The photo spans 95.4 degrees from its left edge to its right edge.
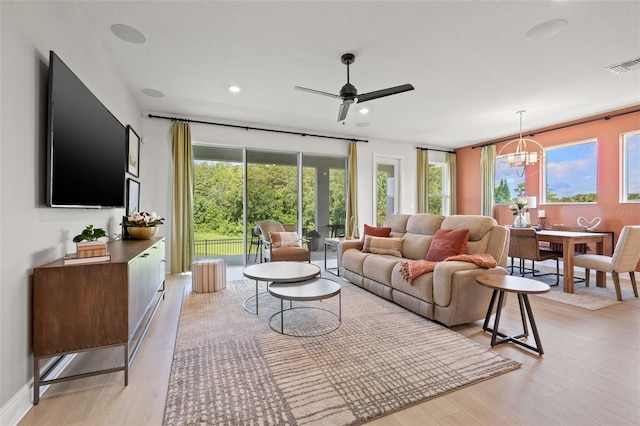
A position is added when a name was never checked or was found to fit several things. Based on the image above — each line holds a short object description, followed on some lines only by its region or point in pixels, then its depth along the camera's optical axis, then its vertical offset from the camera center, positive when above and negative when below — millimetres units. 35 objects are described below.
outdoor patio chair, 4270 -491
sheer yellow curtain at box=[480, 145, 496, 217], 6629 +829
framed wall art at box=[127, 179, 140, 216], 3762 +234
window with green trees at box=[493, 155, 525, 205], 6184 +585
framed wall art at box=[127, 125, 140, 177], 3633 +816
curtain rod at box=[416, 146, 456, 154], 7193 +1591
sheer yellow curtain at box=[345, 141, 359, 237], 6238 +511
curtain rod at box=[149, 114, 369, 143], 4839 +1584
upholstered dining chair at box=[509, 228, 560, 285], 4156 -508
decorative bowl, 3057 -194
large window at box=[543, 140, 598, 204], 4965 +696
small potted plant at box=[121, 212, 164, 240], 3064 -133
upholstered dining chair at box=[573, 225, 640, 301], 3471 -562
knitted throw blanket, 2729 -523
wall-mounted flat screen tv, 1797 +507
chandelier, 4875 +1017
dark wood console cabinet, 1632 -563
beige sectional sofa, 2619 -625
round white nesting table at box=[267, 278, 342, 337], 2461 -705
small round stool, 3784 -825
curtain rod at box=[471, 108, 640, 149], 4535 +1560
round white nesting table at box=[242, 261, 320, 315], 2785 -610
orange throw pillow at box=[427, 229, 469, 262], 3158 -358
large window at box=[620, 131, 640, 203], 4434 +677
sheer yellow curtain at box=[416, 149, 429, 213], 7129 +723
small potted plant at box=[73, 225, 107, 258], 1831 -197
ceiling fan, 2959 +1252
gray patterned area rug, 1595 -1066
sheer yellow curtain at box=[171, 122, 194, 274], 4789 +222
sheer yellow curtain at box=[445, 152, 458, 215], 7512 +785
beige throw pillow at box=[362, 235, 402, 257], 3954 -457
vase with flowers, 4738 +18
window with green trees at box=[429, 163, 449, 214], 7527 +612
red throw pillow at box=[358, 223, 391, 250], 4336 -289
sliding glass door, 5172 +293
